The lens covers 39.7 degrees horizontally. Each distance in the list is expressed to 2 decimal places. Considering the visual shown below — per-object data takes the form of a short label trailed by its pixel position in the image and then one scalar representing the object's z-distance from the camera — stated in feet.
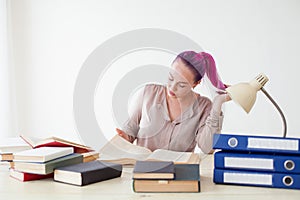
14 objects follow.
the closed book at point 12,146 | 4.78
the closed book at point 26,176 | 4.16
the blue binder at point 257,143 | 3.76
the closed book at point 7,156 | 4.73
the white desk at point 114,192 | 3.59
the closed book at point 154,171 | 3.66
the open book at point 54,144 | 4.74
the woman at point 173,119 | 5.84
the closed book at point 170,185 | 3.68
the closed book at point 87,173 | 3.94
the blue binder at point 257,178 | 3.74
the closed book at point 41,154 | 4.06
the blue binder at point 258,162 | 3.70
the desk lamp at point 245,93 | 4.06
